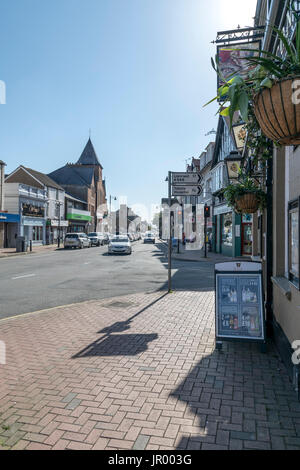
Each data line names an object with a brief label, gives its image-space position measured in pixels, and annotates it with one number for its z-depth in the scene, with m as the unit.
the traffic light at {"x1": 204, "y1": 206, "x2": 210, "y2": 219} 24.06
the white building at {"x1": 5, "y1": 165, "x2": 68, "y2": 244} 35.72
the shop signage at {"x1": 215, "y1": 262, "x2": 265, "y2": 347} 4.98
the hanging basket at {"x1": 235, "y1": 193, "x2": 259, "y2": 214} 6.31
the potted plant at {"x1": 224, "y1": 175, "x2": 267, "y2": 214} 6.27
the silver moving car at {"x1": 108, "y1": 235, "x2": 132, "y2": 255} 26.83
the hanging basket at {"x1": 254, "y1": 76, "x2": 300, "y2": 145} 2.19
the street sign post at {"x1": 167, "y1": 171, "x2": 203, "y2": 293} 9.37
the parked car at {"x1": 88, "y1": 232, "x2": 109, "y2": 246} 43.03
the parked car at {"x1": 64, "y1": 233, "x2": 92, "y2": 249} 35.53
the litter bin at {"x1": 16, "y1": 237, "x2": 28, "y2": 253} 28.58
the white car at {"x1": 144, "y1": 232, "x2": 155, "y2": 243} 57.28
